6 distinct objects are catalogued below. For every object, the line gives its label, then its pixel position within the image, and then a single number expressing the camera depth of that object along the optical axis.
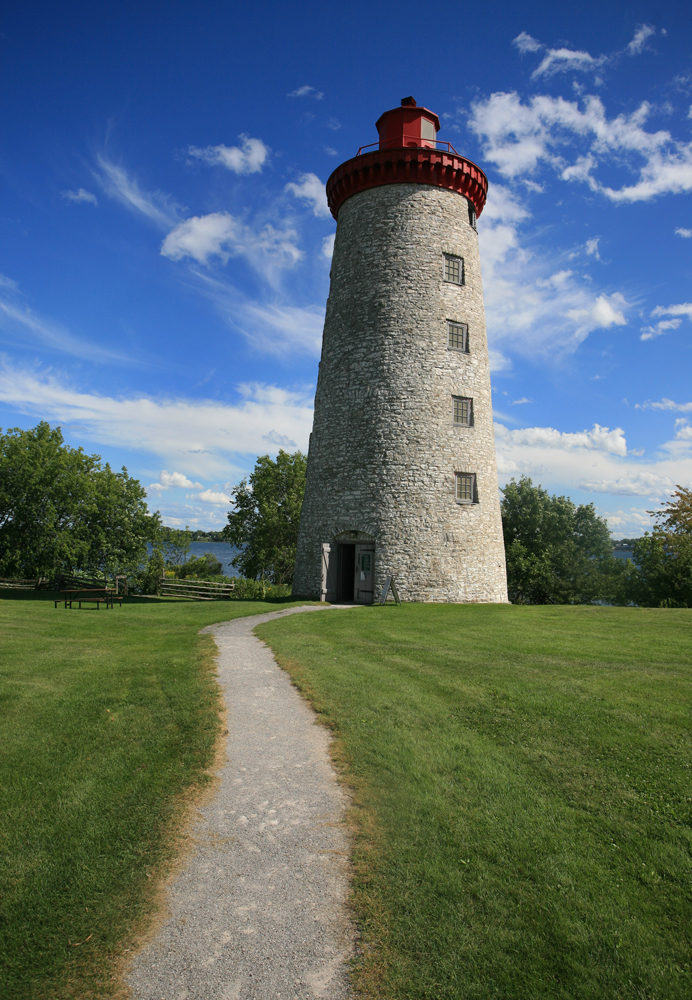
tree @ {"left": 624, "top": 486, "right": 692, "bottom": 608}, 27.61
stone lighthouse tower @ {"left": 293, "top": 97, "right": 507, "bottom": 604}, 22.06
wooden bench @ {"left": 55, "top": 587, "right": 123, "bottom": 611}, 20.19
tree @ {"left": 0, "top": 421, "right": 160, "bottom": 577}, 29.08
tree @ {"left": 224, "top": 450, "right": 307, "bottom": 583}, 43.41
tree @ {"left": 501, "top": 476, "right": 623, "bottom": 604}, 33.00
